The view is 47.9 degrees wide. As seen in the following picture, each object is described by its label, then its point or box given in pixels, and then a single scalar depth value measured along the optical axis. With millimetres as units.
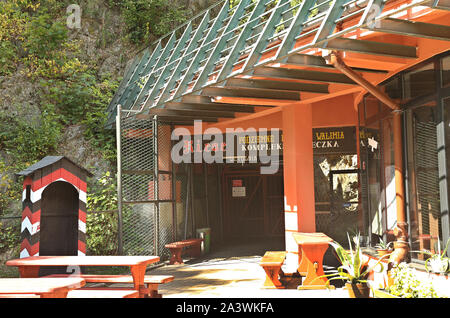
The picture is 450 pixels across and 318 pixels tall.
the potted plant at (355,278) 5531
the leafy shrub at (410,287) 4293
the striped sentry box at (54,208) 7523
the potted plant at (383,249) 7623
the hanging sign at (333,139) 13398
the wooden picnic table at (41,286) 4859
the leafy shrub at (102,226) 11617
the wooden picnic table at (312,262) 8234
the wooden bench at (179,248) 11648
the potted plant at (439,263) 5555
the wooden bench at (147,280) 6598
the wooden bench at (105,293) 6043
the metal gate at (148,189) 11367
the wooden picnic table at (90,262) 6360
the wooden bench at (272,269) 8117
